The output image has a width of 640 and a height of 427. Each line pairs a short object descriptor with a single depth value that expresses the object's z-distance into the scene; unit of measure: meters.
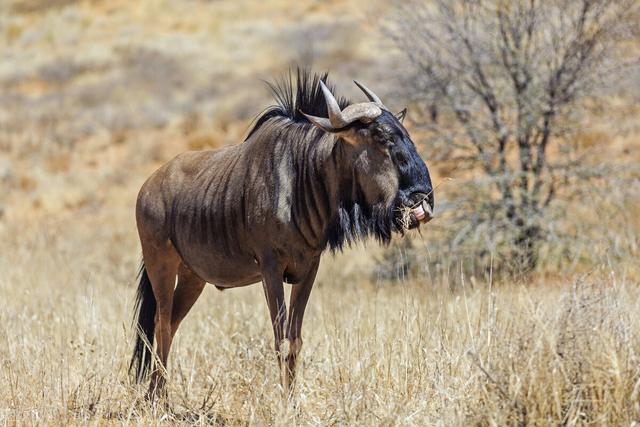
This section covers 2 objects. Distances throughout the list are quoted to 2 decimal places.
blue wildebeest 10.12
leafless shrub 23.27
